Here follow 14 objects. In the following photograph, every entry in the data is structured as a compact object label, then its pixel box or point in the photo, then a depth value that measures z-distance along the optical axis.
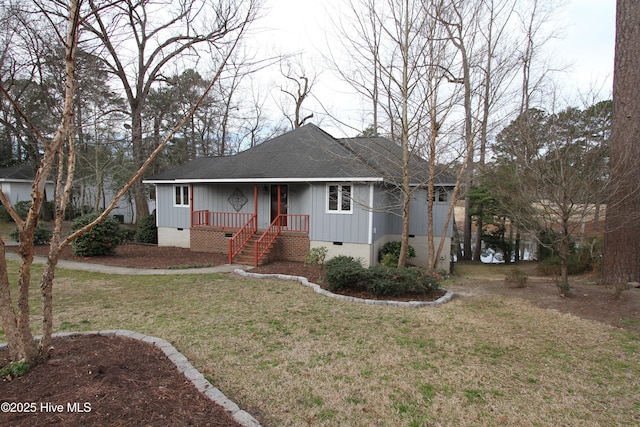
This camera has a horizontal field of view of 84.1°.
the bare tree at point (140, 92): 17.34
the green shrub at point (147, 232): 17.39
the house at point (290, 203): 11.96
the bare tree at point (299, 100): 27.92
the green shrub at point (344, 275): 7.89
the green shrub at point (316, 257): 11.17
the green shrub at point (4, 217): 23.90
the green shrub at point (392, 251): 12.78
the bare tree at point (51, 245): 3.20
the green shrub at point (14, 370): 3.25
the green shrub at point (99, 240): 12.18
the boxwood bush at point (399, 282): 7.66
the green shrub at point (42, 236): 14.26
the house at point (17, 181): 25.67
